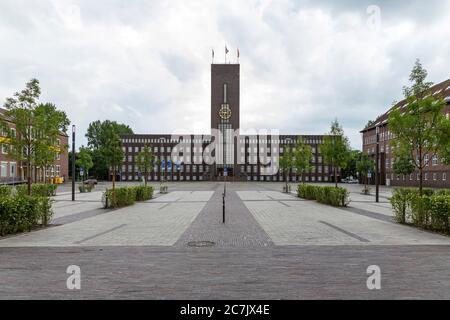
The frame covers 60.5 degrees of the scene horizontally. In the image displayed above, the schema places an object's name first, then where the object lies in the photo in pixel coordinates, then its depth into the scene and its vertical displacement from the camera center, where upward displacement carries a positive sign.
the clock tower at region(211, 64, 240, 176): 110.31 +18.71
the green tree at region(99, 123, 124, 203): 25.17 +1.12
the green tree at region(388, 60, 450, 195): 15.71 +1.73
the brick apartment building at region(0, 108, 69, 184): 59.09 -1.21
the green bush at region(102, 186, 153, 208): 22.38 -2.05
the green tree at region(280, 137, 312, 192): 41.28 +0.75
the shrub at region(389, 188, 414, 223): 15.23 -1.61
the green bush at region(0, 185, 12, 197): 19.44 -1.39
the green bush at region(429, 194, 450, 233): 12.54 -1.59
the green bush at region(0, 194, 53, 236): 12.05 -1.61
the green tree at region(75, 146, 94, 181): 80.88 +0.69
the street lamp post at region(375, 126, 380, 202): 27.67 +0.71
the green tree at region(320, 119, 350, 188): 28.50 +1.25
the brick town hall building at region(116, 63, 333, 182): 122.25 +2.90
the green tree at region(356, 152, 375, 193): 79.27 +0.19
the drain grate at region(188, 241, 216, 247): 10.34 -2.18
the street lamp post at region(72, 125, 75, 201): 26.44 +1.12
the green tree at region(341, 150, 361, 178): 94.19 -1.68
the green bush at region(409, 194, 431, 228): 13.64 -1.68
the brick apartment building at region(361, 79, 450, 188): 58.88 -0.47
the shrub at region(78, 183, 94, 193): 40.62 -2.59
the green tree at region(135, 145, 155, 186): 40.34 +0.44
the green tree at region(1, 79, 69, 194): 14.87 +1.41
